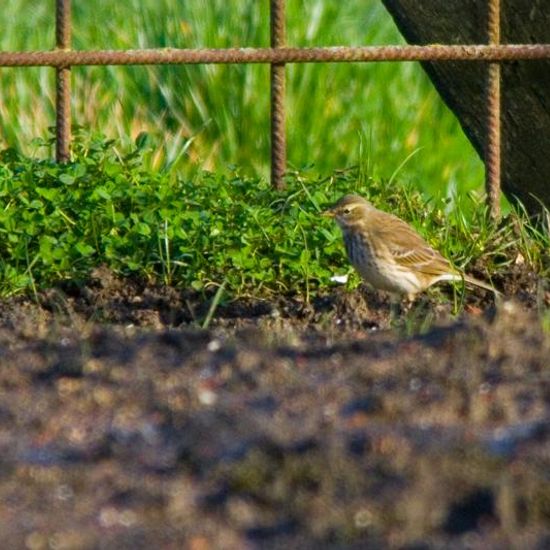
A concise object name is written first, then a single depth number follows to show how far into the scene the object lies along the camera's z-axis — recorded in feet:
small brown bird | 44.70
